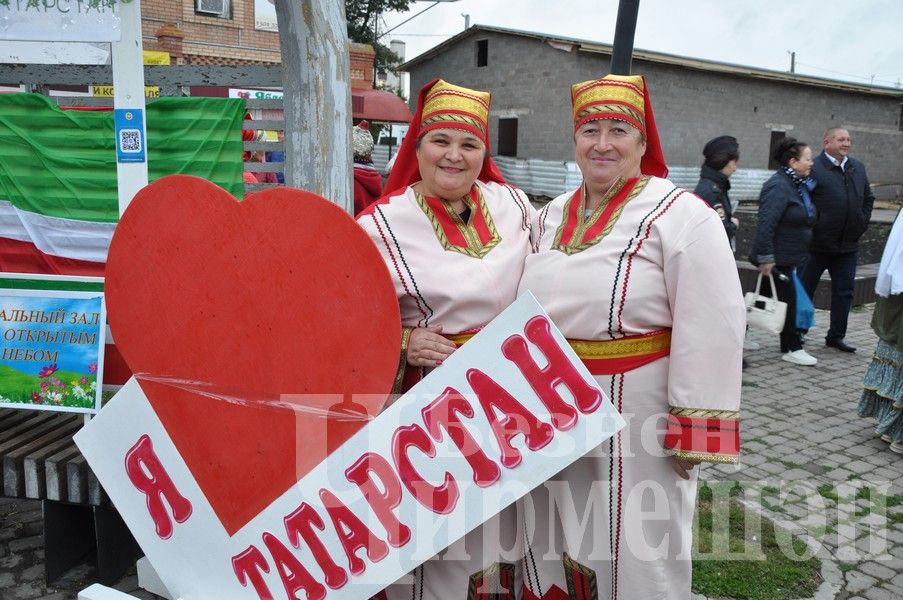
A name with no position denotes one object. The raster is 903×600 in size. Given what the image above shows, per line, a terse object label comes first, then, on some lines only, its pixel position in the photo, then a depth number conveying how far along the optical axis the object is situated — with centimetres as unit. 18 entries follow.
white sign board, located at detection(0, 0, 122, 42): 273
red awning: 1184
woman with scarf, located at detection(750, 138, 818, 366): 548
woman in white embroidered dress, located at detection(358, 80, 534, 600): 203
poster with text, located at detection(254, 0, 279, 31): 1834
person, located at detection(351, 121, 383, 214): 505
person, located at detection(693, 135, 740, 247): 518
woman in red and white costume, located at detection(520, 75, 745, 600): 188
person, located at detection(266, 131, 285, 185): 690
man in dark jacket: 590
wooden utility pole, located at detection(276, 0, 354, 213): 295
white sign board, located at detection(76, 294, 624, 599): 169
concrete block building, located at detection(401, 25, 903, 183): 2031
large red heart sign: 176
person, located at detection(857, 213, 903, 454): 408
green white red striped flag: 374
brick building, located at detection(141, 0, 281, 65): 1681
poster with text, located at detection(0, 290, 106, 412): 303
